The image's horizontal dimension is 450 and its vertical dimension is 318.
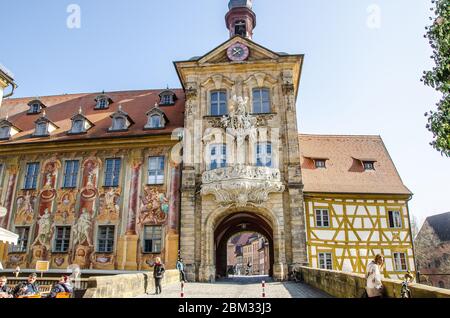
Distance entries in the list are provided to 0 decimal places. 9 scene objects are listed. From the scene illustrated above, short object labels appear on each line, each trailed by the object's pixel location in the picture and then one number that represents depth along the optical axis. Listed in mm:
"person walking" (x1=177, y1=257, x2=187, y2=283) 20069
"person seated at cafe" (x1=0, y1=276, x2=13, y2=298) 8603
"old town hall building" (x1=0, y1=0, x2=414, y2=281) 22094
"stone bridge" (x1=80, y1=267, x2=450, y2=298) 9069
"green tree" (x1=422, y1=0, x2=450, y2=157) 12516
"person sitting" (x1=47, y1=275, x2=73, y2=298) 9787
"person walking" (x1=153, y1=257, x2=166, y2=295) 14242
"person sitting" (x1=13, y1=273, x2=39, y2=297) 9750
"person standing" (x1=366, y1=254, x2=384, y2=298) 8180
